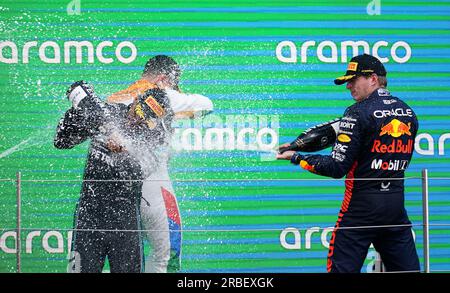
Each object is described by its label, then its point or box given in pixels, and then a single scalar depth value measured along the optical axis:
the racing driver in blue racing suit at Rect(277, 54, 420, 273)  11.77
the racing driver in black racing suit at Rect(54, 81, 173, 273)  13.27
